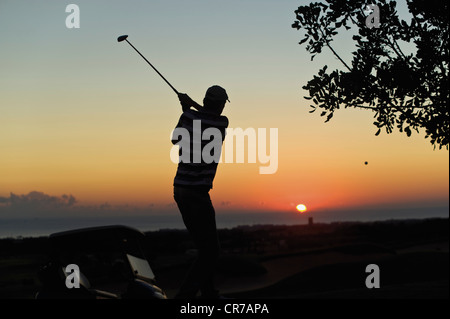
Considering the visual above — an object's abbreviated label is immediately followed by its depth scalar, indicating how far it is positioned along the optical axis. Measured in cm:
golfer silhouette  873
